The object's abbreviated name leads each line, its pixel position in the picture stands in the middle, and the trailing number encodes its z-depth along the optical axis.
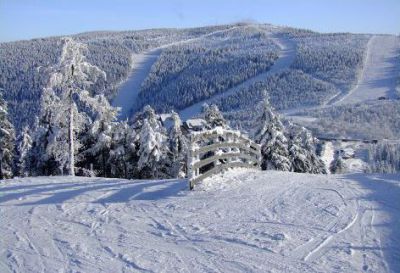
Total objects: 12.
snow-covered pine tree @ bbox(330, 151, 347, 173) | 50.46
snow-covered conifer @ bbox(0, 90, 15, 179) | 36.16
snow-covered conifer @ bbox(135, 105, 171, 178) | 32.81
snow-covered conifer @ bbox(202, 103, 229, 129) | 34.44
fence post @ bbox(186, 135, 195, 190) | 11.21
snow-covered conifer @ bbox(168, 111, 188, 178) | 33.49
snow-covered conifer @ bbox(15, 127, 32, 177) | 38.56
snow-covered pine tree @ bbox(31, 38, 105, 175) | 25.95
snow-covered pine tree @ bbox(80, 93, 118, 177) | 34.28
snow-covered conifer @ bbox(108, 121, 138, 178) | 34.91
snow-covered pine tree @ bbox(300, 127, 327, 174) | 38.41
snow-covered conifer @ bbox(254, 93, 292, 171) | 31.94
